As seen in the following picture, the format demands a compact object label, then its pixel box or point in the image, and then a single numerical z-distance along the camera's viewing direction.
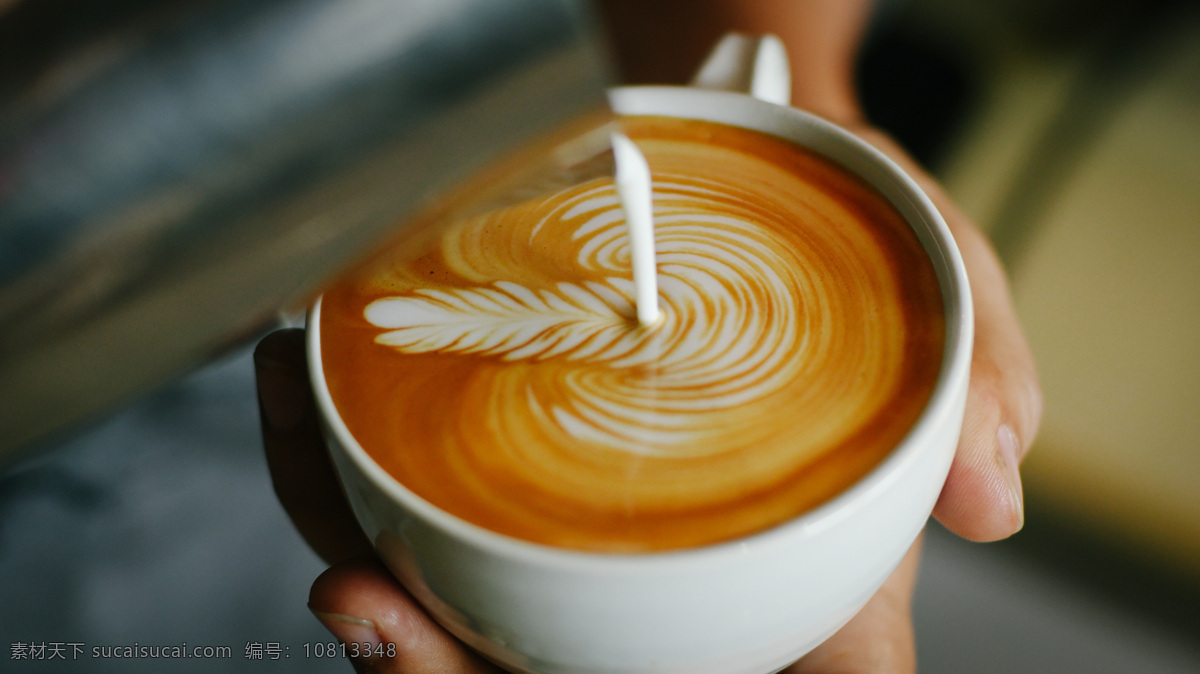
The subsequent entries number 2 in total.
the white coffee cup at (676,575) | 0.27
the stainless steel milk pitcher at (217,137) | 0.22
